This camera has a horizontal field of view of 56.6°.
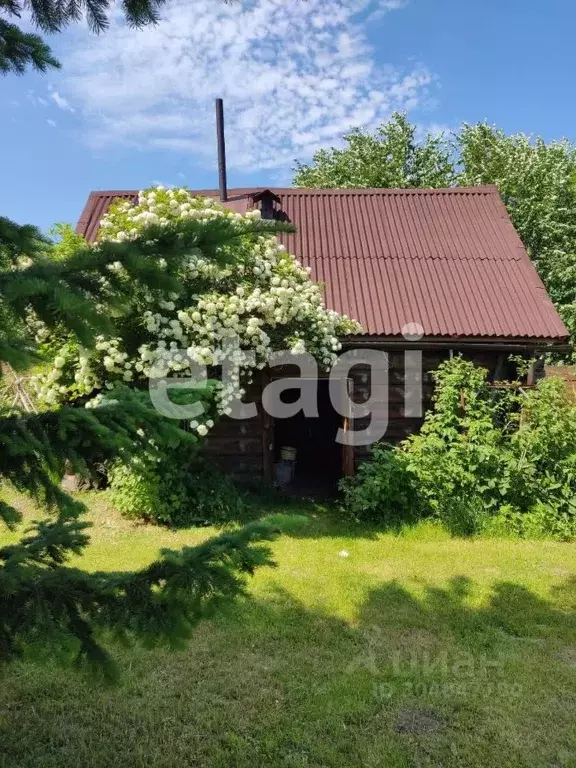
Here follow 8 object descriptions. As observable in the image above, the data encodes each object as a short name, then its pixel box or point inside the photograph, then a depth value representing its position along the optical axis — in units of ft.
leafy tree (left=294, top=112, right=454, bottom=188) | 65.72
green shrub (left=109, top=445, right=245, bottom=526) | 21.72
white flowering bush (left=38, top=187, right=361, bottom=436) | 19.72
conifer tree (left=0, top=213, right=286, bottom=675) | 5.31
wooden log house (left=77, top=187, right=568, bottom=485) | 24.98
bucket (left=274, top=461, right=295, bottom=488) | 29.30
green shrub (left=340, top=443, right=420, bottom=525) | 21.89
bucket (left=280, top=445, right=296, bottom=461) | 30.37
